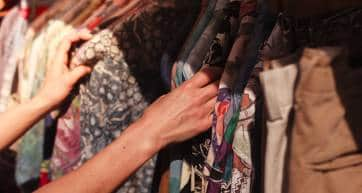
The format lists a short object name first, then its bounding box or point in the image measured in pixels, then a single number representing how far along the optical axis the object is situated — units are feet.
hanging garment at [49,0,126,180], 5.11
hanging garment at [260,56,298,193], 2.85
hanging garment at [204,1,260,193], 3.33
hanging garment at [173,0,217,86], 3.92
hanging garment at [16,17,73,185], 5.60
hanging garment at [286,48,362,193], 2.75
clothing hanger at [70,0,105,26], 5.74
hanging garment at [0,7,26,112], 6.02
